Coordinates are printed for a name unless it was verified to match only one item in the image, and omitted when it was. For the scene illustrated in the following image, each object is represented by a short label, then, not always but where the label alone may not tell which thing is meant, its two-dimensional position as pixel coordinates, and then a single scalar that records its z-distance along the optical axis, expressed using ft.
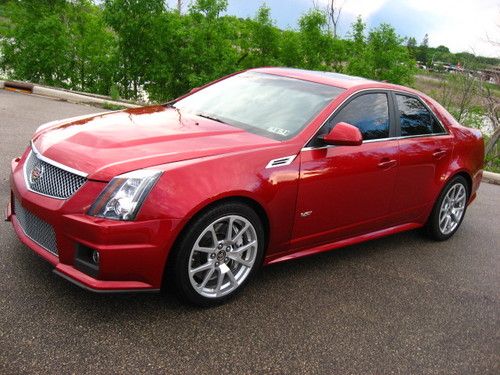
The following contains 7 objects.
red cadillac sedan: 10.53
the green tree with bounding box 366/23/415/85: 47.93
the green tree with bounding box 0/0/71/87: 45.65
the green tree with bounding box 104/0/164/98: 43.04
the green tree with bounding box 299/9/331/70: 49.55
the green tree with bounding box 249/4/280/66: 49.78
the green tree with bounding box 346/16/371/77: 47.93
